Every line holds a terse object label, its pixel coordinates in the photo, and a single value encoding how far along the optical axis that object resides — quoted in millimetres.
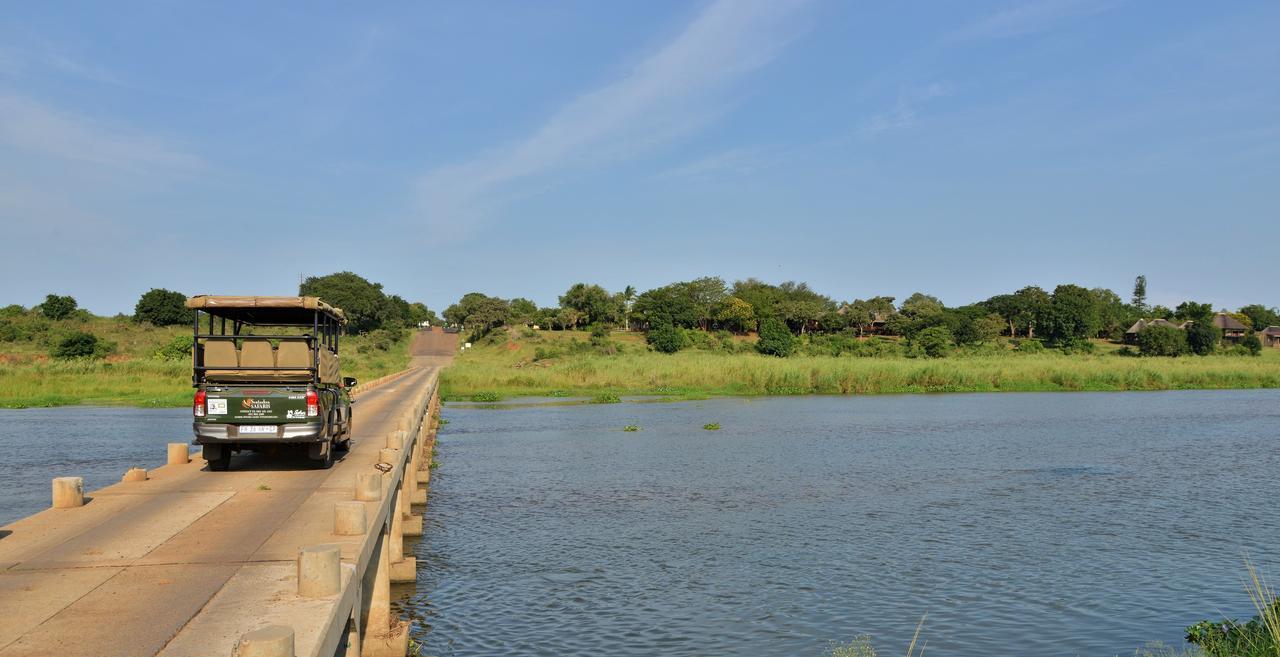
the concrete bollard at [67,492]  12070
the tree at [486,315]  112188
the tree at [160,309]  94188
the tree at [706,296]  108312
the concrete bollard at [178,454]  16969
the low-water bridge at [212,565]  6691
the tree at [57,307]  92375
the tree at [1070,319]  98062
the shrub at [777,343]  86231
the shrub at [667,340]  89062
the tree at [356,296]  114438
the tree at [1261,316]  141875
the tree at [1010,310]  108500
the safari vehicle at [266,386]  15094
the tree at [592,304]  113125
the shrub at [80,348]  68312
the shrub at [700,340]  90312
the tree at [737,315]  104125
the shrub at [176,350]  65312
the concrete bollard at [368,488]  10844
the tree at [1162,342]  88881
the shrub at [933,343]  84700
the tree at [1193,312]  118500
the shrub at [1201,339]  92188
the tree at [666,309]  103625
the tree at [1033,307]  102125
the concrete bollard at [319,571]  7008
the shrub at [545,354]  80812
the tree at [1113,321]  105938
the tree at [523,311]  123325
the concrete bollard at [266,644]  4957
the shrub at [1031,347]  90438
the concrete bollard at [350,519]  9266
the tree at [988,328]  97750
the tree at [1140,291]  177375
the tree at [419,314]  183538
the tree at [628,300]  113694
